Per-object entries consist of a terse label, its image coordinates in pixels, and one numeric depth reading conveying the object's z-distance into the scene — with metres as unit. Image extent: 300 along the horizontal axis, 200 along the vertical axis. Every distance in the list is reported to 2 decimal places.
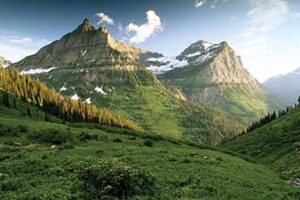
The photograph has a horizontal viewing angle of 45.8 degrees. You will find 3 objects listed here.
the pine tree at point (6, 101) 138.01
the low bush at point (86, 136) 71.06
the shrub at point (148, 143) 70.63
